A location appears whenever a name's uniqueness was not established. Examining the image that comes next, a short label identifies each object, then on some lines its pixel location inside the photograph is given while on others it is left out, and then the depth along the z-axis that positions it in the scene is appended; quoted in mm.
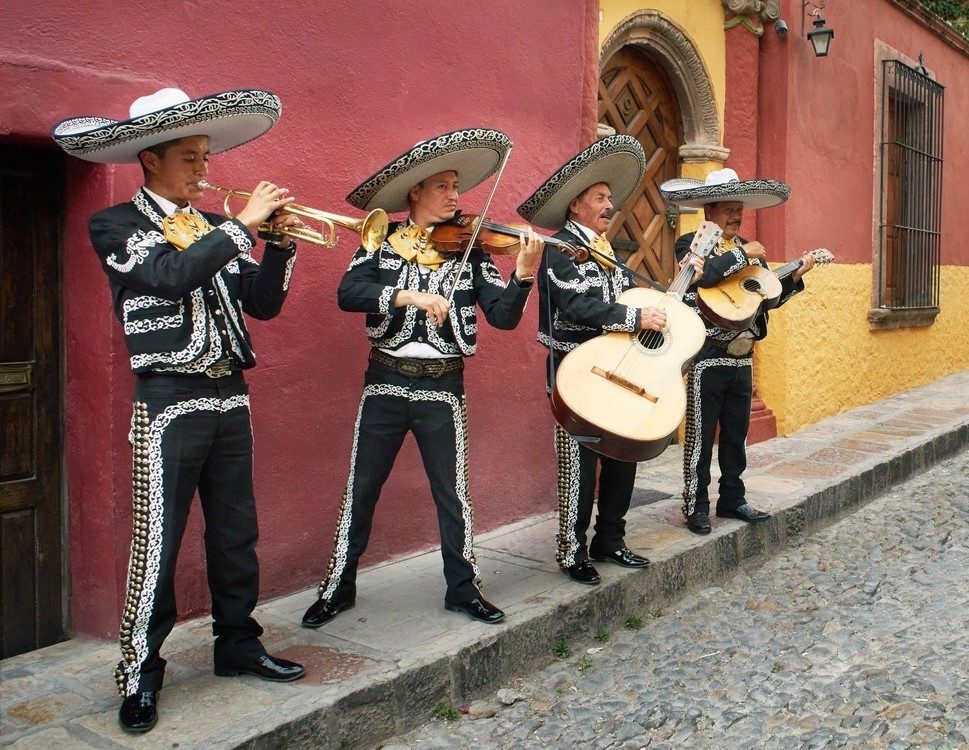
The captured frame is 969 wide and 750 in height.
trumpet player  2871
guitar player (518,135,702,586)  4105
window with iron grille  9999
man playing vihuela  5160
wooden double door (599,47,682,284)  6922
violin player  3713
